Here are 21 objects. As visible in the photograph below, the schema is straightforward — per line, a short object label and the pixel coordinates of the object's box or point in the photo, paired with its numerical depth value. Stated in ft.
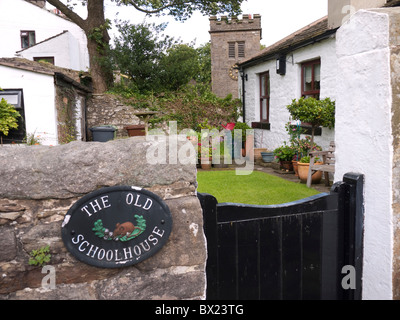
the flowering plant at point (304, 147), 26.84
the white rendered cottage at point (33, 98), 33.30
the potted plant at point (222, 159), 31.53
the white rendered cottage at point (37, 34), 69.87
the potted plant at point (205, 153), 30.71
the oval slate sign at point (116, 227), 5.25
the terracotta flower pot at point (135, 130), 44.72
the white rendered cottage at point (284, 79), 26.16
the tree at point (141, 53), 47.50
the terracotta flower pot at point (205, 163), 30.63
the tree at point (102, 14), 48.67
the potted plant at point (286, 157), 28.27
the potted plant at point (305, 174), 23.49
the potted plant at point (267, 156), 33.35
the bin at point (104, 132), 41.14
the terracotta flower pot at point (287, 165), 28.55
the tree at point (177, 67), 49.24
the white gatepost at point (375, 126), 5.98
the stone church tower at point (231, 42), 91.15
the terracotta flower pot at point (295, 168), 26.61
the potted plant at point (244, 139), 37.00
